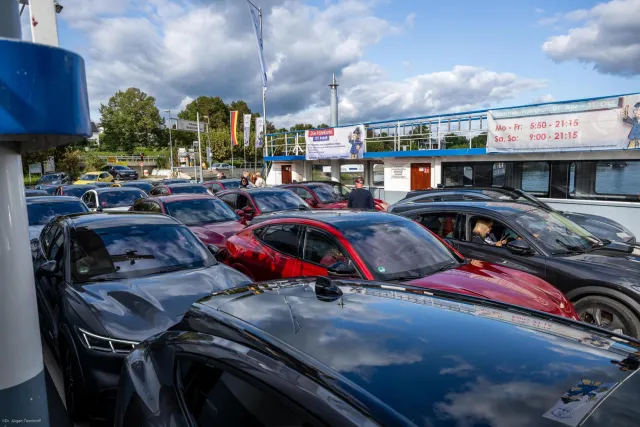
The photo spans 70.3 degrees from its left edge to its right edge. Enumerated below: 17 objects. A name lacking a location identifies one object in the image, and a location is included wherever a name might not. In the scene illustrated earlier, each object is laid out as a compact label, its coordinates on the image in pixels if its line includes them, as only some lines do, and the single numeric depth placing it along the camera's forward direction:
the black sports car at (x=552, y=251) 4.86
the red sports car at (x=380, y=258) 4.31
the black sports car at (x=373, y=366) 1.41
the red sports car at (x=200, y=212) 8.66
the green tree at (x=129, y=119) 88.12
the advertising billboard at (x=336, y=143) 20.41
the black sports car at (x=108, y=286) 3.56
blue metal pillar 1.66
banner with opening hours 12.52
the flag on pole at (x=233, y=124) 33.62
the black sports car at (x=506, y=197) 8.80
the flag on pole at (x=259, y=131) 28.85
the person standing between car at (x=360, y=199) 10.80
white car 12.80
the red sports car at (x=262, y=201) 10.73
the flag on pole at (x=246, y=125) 32.61
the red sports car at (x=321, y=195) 13.68
